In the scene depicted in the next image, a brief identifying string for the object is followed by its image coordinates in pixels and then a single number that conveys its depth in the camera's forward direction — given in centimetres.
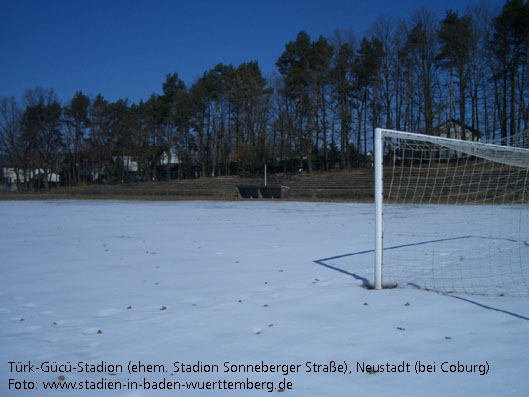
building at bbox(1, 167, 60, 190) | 6168
